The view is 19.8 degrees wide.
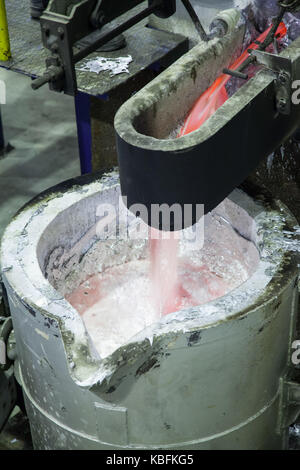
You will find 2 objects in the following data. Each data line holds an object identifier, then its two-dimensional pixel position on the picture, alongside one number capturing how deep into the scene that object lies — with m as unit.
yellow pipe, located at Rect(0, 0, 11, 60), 3.10
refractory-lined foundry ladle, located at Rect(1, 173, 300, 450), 2.39
